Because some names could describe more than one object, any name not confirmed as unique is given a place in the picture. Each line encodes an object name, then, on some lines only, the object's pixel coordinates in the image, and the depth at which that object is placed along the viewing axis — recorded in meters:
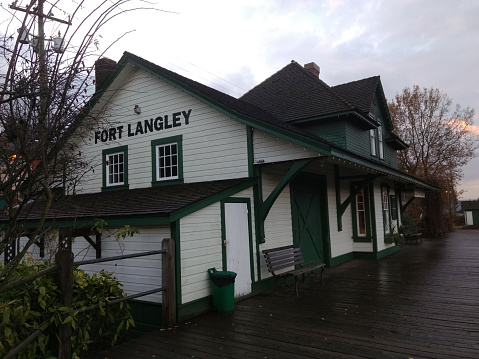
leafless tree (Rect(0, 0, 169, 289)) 2.45
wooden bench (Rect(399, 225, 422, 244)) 17.88
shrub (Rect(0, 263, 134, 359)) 3.73
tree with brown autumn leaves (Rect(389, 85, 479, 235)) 32.94
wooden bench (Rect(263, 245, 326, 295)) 8.01
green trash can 6.53
